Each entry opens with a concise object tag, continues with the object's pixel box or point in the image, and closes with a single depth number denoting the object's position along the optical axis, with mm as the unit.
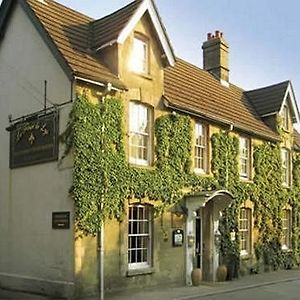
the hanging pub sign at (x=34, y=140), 13551
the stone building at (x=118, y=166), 13040
